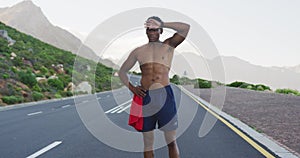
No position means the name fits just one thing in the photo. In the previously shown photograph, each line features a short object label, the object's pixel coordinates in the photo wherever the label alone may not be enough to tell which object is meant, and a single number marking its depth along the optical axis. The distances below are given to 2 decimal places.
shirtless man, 4.57
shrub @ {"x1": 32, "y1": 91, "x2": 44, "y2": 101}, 28.09
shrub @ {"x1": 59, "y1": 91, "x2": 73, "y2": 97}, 35.69
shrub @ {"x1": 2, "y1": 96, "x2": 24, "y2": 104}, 23.72
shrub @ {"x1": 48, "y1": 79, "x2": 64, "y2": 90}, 37.91
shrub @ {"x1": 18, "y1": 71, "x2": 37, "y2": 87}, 33.53
